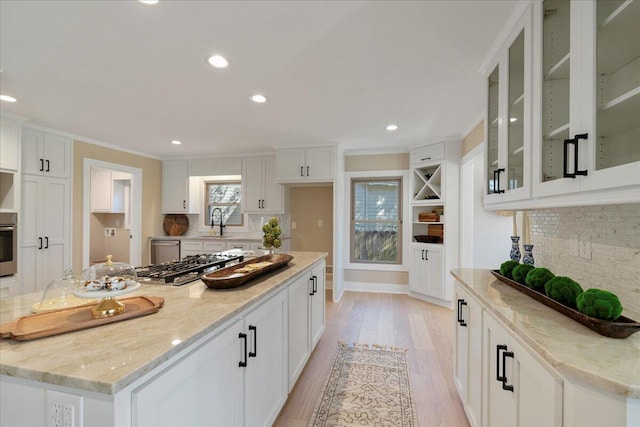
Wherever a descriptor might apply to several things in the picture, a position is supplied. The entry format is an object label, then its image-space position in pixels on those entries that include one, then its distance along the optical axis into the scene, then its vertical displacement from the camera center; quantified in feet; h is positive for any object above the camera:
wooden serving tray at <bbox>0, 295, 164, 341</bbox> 3.14 -1.34
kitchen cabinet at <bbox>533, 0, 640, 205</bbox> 3.07 +1.36
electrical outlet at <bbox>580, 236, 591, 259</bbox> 4.93 -0.57
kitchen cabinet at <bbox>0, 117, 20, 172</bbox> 10.35 +2.41
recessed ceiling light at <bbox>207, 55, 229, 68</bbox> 6.68 +3.56
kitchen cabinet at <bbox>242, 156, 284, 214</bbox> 16.37 +1.43
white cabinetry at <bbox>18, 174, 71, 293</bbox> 11.43 -0.84
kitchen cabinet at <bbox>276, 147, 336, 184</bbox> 14.62 +2.49
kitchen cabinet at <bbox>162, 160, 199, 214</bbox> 17.83 +1.34
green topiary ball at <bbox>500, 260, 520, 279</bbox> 5.91 -1.11
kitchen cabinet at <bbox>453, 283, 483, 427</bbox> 5.18 -2.82
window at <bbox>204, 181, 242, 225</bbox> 18.22 +0.68
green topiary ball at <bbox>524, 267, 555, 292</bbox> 4.75 -1.06
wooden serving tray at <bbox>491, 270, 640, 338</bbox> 3.15 -1.25
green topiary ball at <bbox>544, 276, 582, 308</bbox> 4.01 -1.08
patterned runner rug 6.32 -4.48
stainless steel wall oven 10.21 -1.21
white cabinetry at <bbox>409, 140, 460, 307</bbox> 13.55 -0.19
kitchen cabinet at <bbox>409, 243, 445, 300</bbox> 13.76 -2.84
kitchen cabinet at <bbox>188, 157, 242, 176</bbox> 17.04 +2.71
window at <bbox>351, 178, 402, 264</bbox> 16.49 -0.41
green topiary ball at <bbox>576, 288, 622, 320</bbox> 3.29 -1.04
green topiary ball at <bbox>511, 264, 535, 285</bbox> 5.41 -1.08
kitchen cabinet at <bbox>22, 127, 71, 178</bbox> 11.57 +2.38
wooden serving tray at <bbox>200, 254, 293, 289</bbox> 5.11 -1.25
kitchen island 2.51 -1.56
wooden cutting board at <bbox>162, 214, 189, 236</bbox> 18.07 -0.80
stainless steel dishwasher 16.84 -2.28
